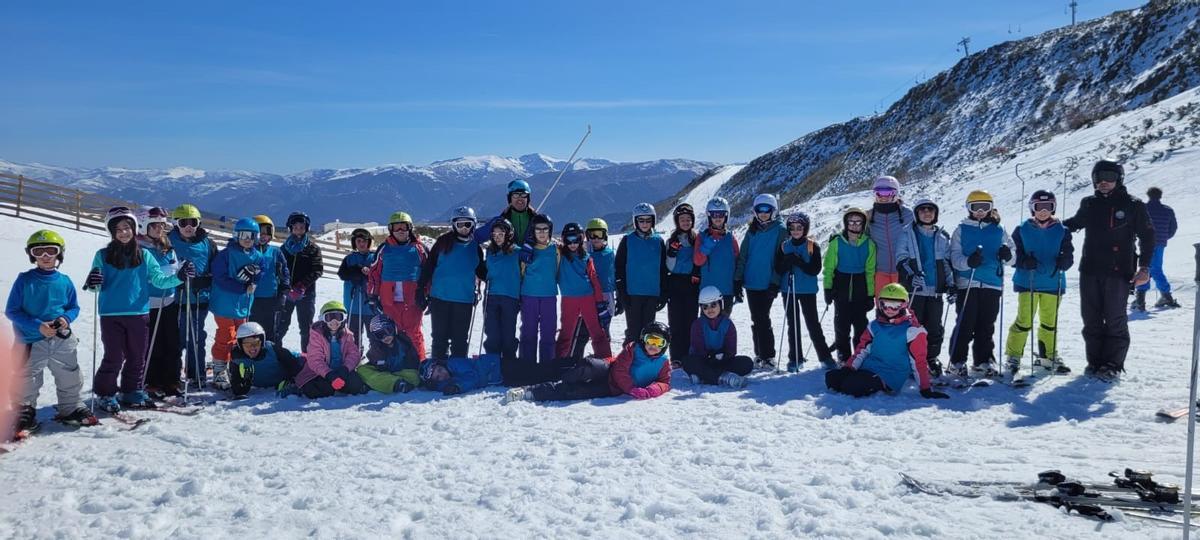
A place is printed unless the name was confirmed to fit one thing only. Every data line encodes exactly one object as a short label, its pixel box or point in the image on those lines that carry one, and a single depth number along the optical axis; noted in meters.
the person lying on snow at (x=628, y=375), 7.01
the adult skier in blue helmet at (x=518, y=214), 8.34
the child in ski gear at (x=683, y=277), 8.12
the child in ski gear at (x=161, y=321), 7.01
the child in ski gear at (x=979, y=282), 7.15
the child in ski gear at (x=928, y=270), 7.27
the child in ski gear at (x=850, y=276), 7.52
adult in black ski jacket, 6.69
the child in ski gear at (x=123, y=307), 6.37
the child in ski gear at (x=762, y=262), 7.93
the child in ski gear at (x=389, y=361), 7.44
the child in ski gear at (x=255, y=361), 7.29
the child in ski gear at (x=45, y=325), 5.76
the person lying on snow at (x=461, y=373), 7.39
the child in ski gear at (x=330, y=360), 7.24
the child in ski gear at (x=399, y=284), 8.14
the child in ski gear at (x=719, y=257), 8.03
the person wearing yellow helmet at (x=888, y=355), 6.67
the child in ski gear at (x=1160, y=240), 10.44
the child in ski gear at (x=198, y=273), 7.53
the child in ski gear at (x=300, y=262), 8.48
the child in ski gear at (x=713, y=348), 7.52
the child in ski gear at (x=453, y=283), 7.93
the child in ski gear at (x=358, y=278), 8.61
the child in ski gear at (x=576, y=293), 7.98
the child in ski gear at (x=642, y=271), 8.17
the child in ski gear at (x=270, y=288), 8.00
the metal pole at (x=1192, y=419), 3.20
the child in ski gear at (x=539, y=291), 7.91
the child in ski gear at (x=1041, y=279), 7.03
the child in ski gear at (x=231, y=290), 7.57
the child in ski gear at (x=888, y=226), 7.51
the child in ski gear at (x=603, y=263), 8.30
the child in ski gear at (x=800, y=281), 7.74
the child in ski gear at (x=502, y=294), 7.86
